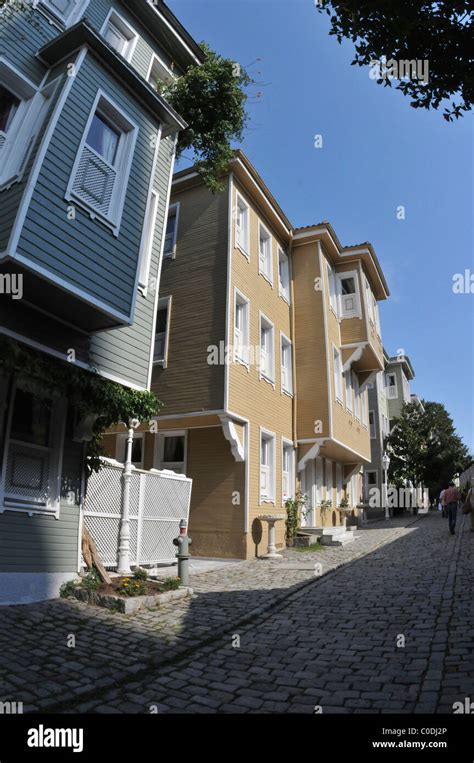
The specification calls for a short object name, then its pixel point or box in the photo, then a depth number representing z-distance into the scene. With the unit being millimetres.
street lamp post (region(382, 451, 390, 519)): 33466
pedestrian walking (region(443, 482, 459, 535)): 18000
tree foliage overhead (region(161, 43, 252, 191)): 12727
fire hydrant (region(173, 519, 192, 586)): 8914
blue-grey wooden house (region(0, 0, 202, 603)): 7281
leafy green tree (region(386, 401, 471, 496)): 36250
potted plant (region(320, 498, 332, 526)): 19547
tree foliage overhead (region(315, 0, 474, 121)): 5551
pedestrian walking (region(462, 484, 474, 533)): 19684
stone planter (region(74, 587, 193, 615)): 7293
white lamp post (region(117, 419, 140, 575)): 9078
